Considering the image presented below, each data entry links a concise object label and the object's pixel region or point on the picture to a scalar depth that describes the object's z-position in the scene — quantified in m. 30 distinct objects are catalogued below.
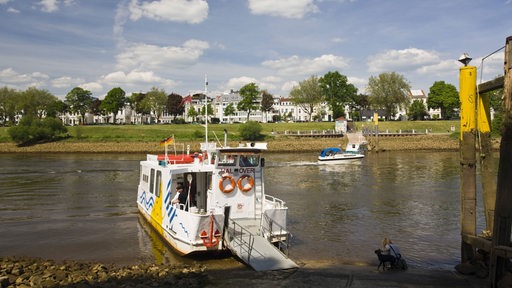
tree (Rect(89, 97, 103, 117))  168.00
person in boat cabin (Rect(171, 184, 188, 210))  18.31
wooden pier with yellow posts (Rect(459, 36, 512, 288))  14.90
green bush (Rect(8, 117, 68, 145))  87.25
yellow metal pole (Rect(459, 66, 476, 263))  15.12
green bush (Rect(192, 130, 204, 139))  94.00
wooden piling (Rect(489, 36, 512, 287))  12.71
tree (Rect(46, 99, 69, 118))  134.35
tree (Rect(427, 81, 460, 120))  127.75
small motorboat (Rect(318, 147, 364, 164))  62.41
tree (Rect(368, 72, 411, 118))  126.88
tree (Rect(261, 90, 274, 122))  161.00
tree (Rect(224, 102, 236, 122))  149.00
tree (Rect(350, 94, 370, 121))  155.62
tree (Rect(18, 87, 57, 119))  126.75
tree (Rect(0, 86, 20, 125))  127.00
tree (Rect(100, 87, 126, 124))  141.62
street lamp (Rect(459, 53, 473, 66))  15.28
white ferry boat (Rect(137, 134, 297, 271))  16.55
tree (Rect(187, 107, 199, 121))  151.24
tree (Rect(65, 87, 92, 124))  149.75
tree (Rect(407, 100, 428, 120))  139.50
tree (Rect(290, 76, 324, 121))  135.62
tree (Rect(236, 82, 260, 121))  130.12
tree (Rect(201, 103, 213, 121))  152.96
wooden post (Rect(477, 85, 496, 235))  15.47
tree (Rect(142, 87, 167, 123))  145.88
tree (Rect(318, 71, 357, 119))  131.38
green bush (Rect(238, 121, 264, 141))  92.75
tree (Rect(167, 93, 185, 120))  163.38
